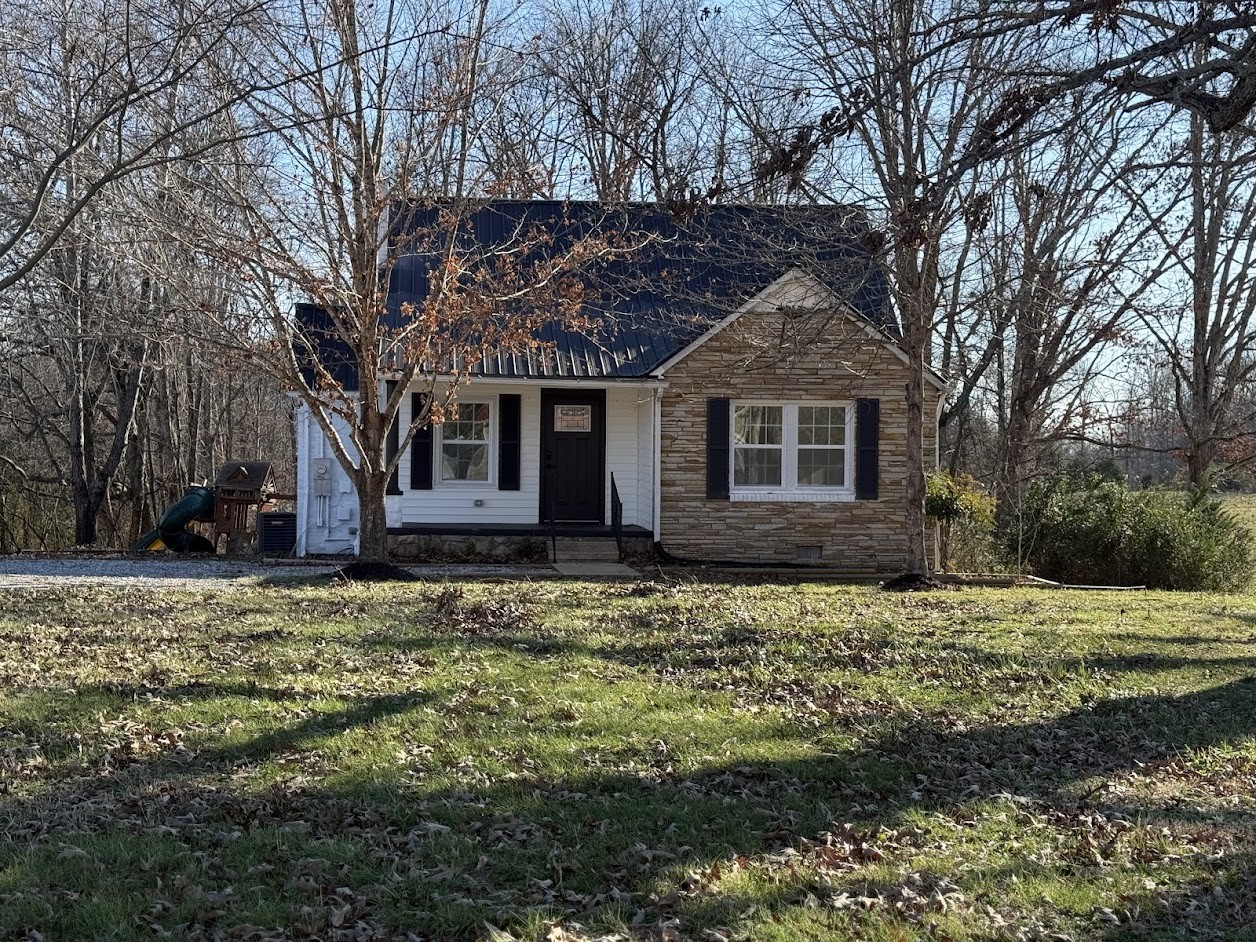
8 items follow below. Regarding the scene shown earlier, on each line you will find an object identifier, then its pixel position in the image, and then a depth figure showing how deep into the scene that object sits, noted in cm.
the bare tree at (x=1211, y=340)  2158
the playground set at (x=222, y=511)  2117
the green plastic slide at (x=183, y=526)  2138
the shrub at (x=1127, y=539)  1759
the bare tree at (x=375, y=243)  1332
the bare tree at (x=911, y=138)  1070
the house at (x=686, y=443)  1783
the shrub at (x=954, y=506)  1599
